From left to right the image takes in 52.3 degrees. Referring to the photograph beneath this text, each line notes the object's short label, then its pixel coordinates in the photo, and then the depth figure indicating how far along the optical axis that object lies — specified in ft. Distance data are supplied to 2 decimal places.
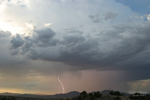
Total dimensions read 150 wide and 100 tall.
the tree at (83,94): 198.46
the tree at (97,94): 178.53
